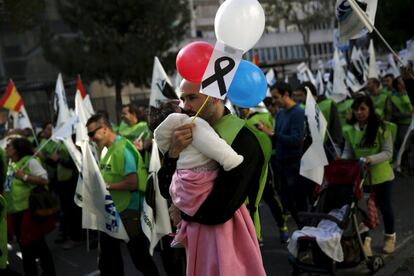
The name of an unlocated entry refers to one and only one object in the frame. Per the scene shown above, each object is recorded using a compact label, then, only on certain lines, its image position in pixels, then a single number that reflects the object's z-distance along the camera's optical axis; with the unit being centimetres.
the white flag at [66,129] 668
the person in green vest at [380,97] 984
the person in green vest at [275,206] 633
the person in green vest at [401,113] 1000
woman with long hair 526
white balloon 275
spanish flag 888
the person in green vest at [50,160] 836
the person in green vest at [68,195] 798
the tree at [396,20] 2088
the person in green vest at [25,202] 541
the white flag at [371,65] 1150
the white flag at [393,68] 1499
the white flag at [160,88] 695
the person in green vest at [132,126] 761
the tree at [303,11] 3669
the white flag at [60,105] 727
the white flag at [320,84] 1483
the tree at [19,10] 1226
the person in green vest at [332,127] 607
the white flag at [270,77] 1378
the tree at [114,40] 2661
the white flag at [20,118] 895
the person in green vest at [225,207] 254
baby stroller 454
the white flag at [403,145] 530
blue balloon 286
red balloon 281
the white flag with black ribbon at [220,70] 262
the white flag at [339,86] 1074
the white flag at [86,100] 807
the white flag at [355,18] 396
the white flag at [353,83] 1156
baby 249
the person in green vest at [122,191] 462
